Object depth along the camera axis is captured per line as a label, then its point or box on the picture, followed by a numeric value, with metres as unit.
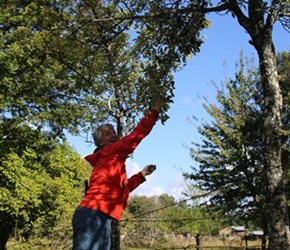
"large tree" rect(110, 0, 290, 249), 2.64
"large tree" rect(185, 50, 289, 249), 12.73
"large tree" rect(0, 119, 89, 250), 12.00
